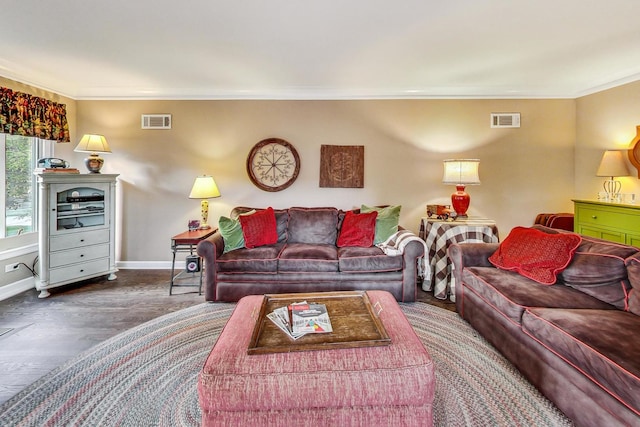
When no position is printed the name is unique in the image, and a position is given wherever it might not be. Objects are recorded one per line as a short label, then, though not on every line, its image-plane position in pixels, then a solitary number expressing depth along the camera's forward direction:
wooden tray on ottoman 1.42
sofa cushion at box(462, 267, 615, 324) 1.81
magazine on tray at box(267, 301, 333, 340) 1.56
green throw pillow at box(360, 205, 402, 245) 3.30
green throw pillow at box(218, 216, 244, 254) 3.10
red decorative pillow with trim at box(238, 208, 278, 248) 3.19
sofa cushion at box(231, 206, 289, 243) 3.52
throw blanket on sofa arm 2.92
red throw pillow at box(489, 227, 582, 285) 2.11
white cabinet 3.10
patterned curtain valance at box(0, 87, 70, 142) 3.01
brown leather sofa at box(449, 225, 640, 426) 1.26
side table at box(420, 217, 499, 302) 3.09
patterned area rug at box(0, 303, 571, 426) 1.53
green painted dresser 2.97
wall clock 4.02
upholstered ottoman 1.25
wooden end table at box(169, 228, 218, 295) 3.23
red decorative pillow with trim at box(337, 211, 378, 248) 3.26
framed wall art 4.00
